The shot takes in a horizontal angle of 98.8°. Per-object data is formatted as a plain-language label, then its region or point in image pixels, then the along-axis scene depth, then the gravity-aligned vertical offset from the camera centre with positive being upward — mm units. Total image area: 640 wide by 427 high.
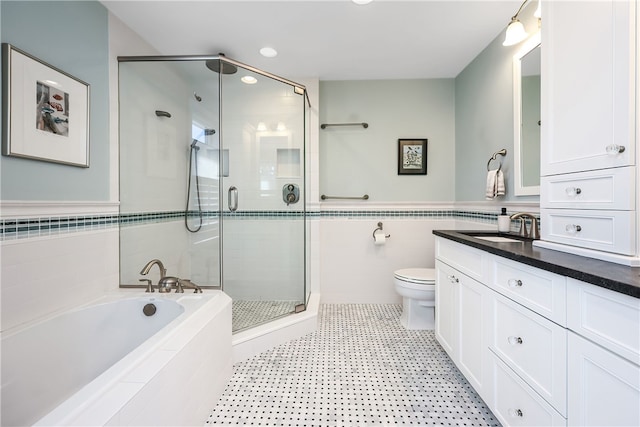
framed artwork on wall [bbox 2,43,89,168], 1206 +493
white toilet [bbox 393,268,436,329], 2188 -686
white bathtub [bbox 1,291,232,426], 822 -624
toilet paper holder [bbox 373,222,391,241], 2845 -186
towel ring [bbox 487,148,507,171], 2042 +429
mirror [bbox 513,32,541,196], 1704 +619
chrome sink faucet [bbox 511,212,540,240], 1642 -93
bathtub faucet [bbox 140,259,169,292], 1683 -396
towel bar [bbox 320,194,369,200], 2854 +147
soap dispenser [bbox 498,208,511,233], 1846 -72
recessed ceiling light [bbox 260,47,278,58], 2264 +1339
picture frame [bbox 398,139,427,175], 2842 +564
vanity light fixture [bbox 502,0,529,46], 1512 +997
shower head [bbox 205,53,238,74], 2079 +1124
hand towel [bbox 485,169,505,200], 1990 +200
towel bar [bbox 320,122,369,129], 2843 +905
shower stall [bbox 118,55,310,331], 2047 +280
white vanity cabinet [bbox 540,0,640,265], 965 +330
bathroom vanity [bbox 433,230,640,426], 721 -424
